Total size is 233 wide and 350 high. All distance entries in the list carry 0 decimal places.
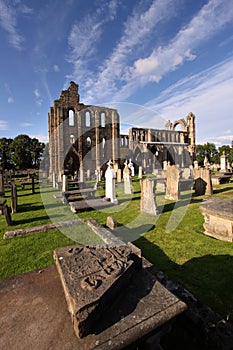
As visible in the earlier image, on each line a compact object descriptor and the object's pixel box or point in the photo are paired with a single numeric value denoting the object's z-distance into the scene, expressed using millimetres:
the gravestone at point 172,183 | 9844
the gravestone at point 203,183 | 11141
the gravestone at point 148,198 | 7542
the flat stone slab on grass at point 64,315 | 1455
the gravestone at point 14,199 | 8320
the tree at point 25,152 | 46469
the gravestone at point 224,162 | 19916
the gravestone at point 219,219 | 4664
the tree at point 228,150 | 49800
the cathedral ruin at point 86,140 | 24078
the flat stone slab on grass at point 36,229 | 5515
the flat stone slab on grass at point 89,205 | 8302
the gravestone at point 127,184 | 12241
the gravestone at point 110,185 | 9805
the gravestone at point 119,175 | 19195
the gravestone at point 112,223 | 5918
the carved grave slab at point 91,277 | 1506
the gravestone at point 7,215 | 6469
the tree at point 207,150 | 67300
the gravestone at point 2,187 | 12561
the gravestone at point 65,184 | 12289
